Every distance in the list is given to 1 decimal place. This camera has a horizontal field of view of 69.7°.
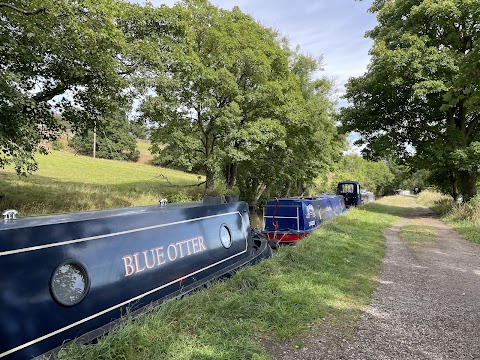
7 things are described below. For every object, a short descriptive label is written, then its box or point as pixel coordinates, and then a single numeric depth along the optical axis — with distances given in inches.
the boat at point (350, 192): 1005.2
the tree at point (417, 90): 617.9
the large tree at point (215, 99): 636.7
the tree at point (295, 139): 759.7
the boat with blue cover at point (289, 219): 409.4
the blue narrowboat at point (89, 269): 93.9
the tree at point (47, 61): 320.2
